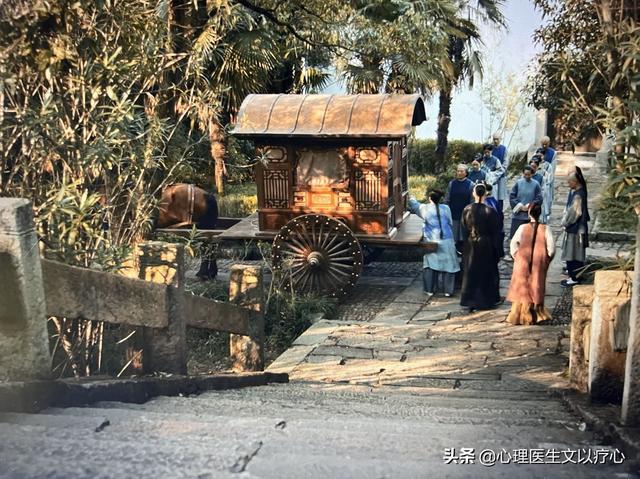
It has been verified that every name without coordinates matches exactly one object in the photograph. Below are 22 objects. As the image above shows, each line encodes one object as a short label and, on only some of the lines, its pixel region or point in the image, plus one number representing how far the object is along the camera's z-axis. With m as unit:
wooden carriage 10.64
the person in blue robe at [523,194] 11.95
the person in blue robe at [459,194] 12.11
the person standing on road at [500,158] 14.95
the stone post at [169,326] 4.61
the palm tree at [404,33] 9.23
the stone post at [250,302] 6.66
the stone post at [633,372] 3.43
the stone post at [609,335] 4.37
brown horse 11.86
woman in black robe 9.96
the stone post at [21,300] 3.09
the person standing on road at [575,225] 10.73
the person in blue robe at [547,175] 14.20
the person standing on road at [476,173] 12.98
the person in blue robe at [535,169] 12.54
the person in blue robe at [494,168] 14.32
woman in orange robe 9.31
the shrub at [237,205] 17.39
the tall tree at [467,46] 20.84
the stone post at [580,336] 5.52
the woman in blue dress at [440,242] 10.86
